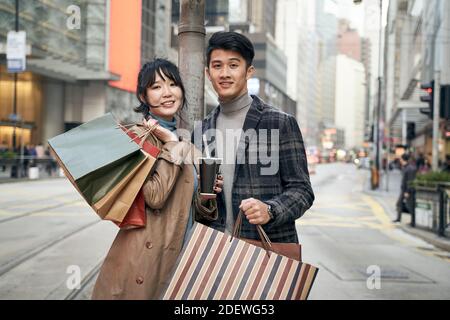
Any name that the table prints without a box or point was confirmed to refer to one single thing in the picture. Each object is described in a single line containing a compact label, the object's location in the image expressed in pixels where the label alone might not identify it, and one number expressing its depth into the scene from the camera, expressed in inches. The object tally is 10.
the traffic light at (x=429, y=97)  425.1
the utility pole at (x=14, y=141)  1095.7
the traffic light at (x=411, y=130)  841.2
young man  83.5
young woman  76.0
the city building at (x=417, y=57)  992.0
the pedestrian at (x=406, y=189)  482.3
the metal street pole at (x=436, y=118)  410.9
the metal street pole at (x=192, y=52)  117.7
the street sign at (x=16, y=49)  881.5
